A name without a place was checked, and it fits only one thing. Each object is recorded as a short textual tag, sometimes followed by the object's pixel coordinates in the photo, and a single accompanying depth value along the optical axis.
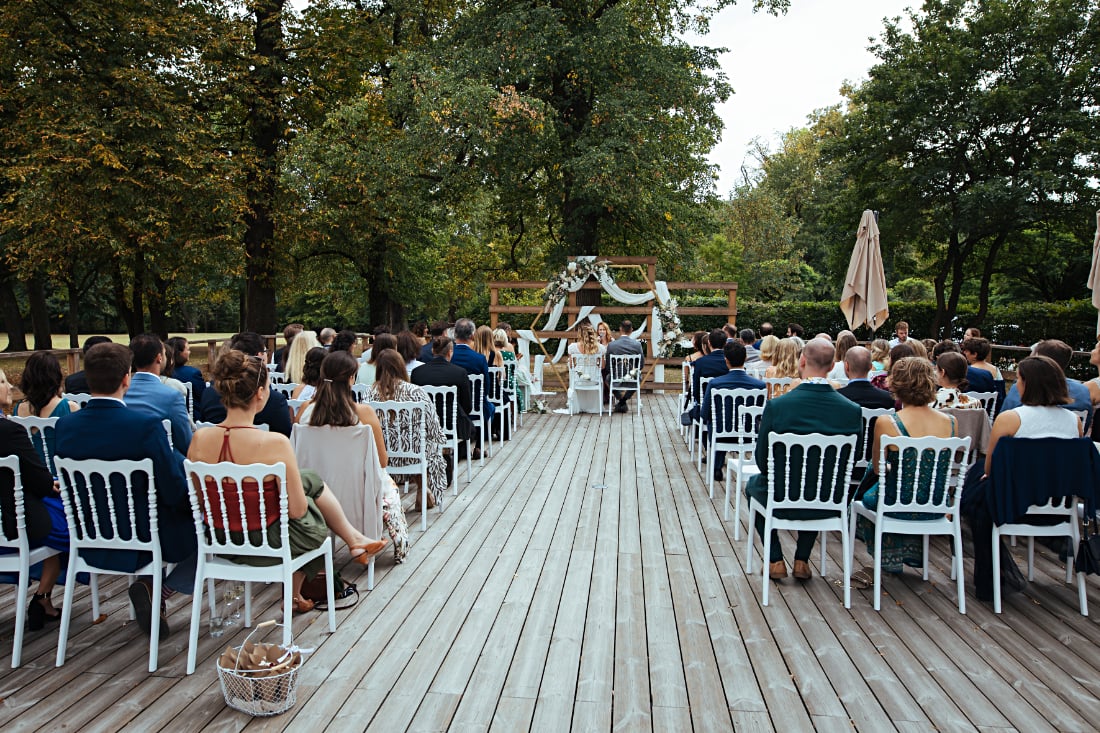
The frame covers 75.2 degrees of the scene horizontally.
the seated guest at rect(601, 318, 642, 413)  10.69
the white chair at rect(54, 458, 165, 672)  3.04
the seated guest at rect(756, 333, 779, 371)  7.16
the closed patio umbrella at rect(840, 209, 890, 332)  8.05
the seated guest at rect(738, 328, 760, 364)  8.47
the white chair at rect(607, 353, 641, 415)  10.55
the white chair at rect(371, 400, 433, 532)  5.14
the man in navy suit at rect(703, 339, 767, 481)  6.25
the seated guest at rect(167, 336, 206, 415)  5.82
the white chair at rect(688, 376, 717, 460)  6.99
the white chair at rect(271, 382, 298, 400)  5.72
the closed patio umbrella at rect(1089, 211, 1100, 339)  6.94
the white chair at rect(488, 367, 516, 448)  8.35
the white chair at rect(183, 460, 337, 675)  2.99
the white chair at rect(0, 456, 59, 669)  3.05
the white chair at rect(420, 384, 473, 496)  5.82
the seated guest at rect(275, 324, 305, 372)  7.70
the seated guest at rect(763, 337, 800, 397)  6.75
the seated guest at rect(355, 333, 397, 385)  6.10
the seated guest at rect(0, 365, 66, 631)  3.07
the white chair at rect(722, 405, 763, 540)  4.84
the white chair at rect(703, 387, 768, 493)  6.08
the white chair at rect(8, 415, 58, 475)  3.65
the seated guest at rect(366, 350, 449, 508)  5.21
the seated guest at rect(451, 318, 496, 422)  7.39
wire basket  2.68
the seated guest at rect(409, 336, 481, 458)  6.39
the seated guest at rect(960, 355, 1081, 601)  3.68
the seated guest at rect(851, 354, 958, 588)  3.88
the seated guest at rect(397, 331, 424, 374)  6.66
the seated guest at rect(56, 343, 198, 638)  3.12
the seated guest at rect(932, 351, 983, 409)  4.64
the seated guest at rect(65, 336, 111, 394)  5.55
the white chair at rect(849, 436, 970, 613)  3.67
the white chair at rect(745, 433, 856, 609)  3.75
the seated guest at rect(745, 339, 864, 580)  3.89
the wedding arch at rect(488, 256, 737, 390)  12.75
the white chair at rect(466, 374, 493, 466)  7.33
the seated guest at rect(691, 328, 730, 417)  7.59
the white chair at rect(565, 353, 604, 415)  10.66
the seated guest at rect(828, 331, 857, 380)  6.43
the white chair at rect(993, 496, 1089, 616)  3.68
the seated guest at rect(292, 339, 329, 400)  4.75
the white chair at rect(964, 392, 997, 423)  5.32
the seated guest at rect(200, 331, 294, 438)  4.58
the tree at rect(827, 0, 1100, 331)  16.55
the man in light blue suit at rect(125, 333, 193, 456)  3.94
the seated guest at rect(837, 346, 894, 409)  4.60
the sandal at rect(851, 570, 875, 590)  4.11
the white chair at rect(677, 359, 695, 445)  8.75
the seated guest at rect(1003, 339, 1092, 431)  4.56
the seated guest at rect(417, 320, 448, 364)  7.16
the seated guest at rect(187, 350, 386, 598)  3.16
